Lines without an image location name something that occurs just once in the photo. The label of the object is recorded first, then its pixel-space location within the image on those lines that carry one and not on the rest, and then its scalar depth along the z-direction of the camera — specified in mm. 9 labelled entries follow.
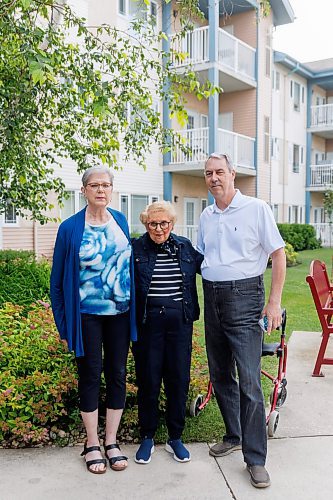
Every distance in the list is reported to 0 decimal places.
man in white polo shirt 3271
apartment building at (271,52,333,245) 24922
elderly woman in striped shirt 3430
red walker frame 3836
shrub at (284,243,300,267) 17017
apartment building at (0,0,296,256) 15062
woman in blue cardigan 3307
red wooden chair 5264
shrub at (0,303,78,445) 3678
